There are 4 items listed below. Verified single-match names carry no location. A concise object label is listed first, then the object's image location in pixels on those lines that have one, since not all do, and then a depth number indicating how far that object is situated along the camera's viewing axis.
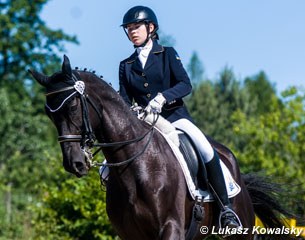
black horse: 13.25
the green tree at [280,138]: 50.13
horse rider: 15.38
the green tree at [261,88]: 147.37
